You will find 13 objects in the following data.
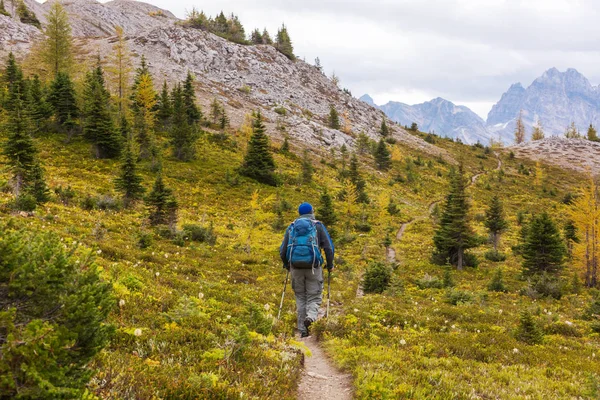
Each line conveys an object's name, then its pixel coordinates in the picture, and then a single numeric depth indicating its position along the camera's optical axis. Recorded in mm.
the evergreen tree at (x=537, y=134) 152875
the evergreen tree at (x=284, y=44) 123688
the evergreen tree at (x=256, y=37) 125275
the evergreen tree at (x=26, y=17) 104850
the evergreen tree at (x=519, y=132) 152125
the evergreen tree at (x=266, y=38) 127075
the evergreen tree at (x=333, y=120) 95925
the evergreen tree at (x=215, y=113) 67625
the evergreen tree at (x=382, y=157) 76188
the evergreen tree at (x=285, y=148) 64038
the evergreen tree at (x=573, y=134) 147700
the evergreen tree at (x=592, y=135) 142375
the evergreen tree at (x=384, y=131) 108094
